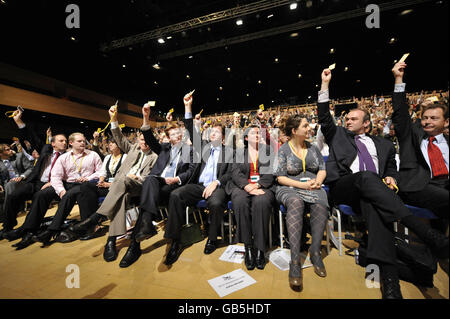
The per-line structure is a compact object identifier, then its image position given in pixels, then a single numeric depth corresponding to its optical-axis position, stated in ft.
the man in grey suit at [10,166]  11.10
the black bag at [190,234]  6.66
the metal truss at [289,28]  18.71
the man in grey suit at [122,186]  6.21
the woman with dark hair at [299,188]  4.97
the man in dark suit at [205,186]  6.01
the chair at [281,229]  5.79
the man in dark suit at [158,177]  5.81
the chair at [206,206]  6.56
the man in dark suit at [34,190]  7.38
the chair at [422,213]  4.60
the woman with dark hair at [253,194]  5.41
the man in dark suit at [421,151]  3.06
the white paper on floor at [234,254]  5.73
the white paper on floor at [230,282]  4.44
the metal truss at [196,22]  20.26
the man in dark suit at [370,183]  4.01
